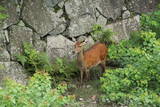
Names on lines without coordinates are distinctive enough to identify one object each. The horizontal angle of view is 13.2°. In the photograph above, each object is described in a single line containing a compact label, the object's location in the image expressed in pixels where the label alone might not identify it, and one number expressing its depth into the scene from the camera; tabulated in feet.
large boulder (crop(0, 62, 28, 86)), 44.52
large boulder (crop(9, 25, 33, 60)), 45.58
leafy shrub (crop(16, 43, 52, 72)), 44.52
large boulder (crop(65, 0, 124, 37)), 49.18
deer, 45.07
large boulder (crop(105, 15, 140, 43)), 52.14
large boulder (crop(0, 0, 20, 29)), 44.92
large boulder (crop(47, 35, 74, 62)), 47.72
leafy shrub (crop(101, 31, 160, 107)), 37.76
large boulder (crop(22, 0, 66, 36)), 46.37
